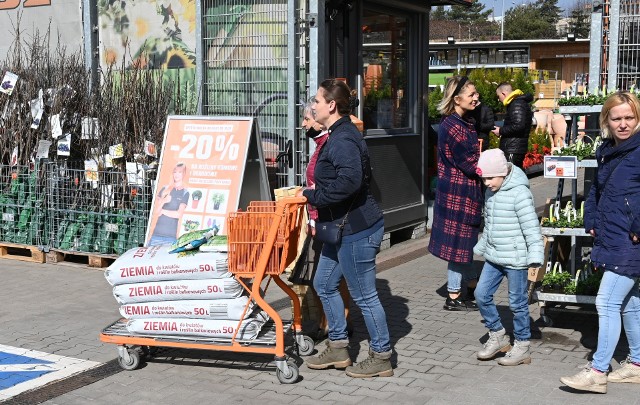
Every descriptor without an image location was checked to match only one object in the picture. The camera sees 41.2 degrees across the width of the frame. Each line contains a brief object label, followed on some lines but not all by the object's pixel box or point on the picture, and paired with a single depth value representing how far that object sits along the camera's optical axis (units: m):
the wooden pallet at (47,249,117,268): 8.87
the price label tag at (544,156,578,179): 6.01
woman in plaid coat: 7.01
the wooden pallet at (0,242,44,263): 9.25
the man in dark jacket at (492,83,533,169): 9.77
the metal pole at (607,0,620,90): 6.64
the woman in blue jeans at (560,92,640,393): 5.14
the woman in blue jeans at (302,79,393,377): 5.29
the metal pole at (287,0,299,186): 8.61
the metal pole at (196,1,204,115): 9.08
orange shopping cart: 5.38
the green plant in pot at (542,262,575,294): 6.41
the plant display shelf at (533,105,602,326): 6.17
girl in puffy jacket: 5.62
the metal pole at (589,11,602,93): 6.77
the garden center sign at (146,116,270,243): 6.77
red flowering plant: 17.94
